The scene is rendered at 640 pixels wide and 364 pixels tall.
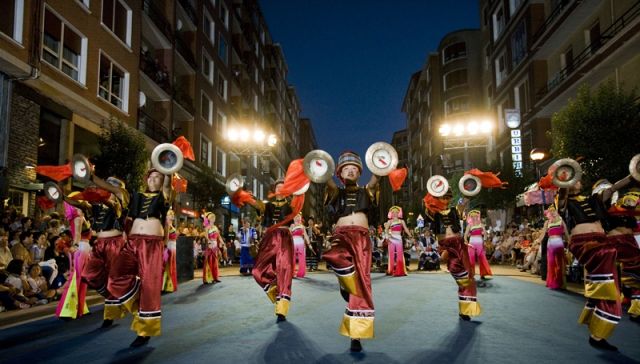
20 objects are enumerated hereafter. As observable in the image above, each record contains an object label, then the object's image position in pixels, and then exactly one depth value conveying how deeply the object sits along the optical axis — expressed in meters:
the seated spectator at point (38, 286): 9.30
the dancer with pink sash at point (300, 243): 14.66
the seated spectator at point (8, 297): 8.33
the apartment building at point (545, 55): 19.09
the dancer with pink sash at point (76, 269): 7.34
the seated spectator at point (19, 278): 8.77
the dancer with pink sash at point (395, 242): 15.80
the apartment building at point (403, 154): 87.44
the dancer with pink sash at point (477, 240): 12.95
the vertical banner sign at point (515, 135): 28.52
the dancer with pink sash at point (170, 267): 11.30
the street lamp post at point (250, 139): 20.66
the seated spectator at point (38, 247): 10.41
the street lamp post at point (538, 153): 17.75
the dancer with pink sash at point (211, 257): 13.28
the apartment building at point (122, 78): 13.54
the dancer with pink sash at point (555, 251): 11.19
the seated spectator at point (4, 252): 9.16
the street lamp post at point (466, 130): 23.02
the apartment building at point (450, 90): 52.28
